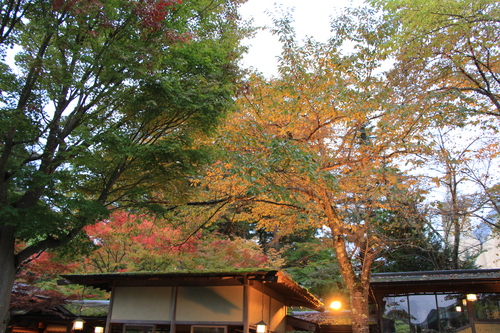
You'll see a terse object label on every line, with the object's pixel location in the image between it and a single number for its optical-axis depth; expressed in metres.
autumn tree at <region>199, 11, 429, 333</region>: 7.82
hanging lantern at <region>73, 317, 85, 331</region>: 10.52
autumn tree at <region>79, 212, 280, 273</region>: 13.07
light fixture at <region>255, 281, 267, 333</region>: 8.61
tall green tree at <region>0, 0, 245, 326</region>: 6.51
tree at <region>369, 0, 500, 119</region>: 7.20
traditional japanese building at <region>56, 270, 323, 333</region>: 8.30
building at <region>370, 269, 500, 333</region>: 11.32
